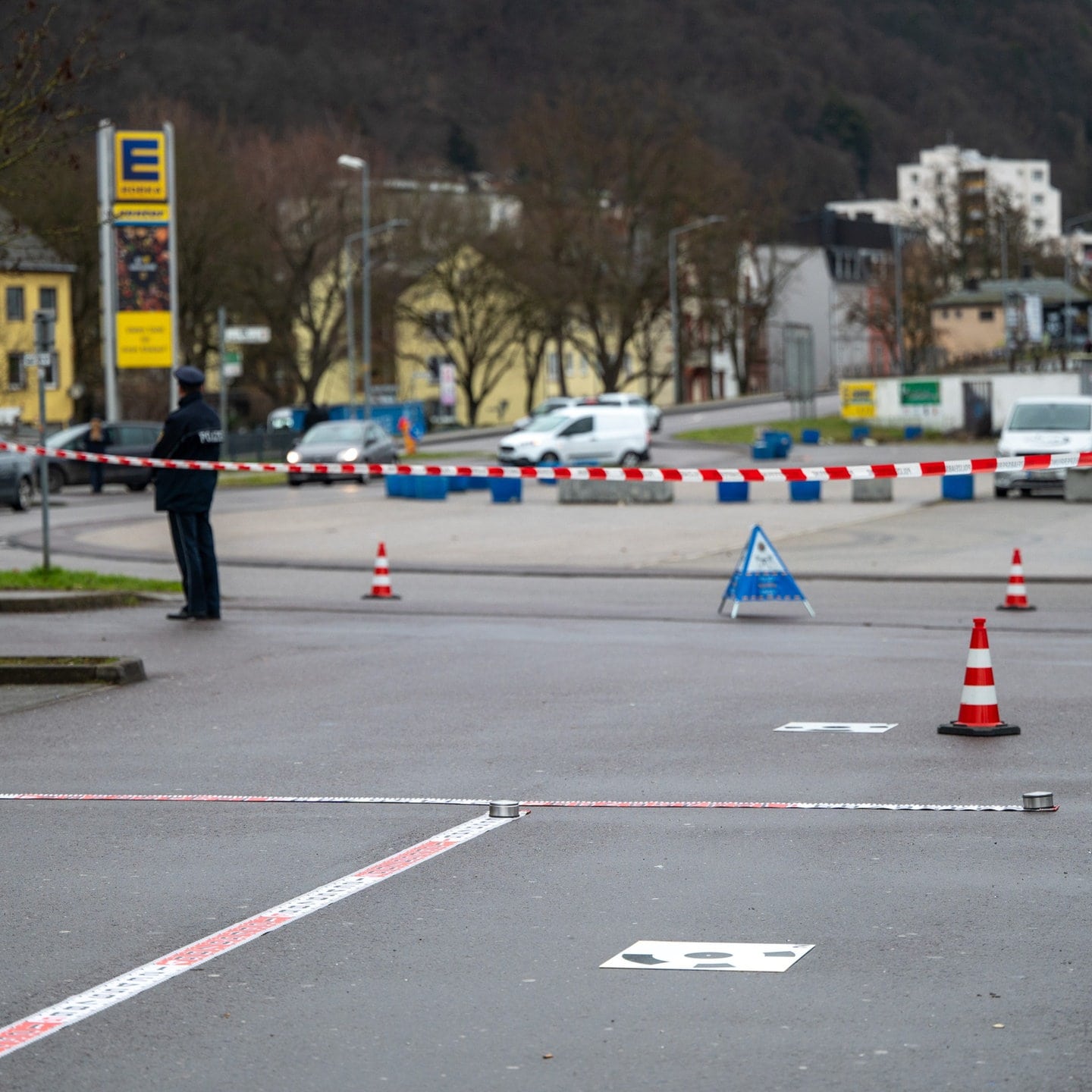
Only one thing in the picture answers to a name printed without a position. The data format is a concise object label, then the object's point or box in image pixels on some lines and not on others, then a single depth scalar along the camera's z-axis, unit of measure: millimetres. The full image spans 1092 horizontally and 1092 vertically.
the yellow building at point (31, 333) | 77750
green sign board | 77750
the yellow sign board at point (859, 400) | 79125
